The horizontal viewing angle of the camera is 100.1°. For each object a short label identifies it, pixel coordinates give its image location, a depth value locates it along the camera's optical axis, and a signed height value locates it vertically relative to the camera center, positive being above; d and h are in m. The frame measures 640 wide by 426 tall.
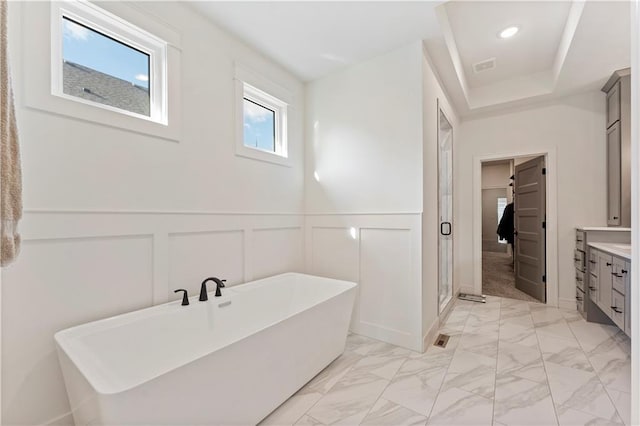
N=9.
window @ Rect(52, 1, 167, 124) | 1.48 +0.94
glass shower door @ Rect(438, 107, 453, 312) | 3.29 +0.05
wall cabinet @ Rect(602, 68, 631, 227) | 2.75 +0.65
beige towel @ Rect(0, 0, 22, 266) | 0.85 +0.16
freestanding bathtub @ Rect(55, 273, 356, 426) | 0.97 -0.73
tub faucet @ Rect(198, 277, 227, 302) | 1.84 -0.53
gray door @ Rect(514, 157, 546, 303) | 3.55 -0.24
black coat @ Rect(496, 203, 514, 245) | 5.60 -0.32
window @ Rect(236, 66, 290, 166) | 2.35 +0.93
